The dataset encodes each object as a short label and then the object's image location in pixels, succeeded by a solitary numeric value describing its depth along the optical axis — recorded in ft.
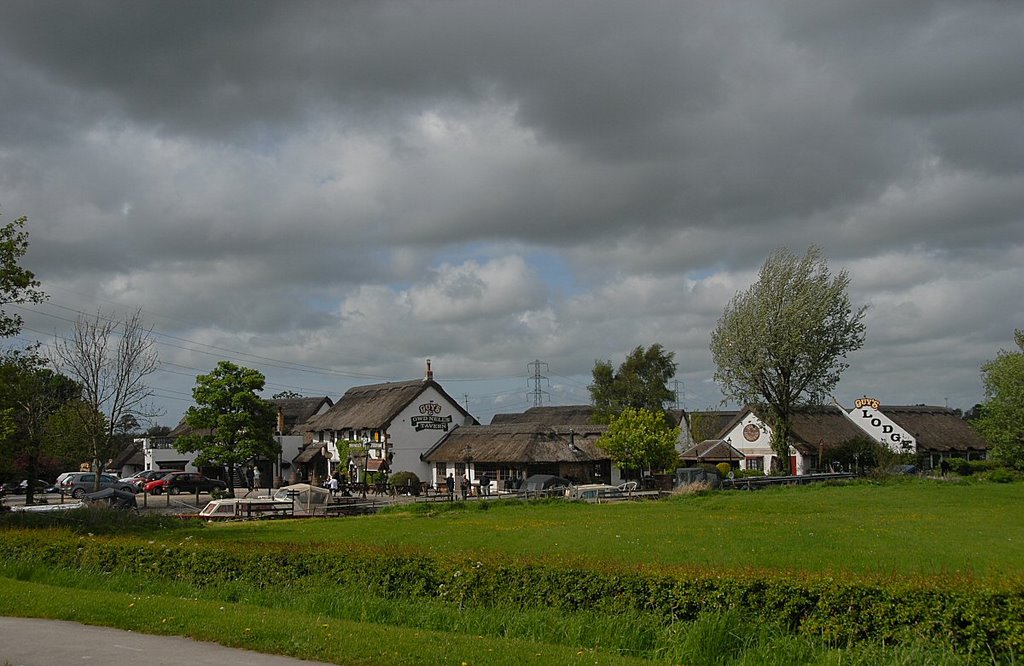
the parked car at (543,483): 173.88
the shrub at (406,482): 201.67
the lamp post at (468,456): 215.92
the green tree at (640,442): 185.26
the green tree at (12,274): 89.81
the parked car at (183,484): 195.00
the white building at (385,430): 228.02
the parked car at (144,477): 208.17
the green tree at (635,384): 287.07
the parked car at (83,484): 183.62
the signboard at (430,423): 236.02
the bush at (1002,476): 182.50
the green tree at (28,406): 92.08
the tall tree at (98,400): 151.23
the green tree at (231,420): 193.16
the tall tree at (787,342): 211.20
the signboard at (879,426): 273.95
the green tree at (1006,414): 210.38
